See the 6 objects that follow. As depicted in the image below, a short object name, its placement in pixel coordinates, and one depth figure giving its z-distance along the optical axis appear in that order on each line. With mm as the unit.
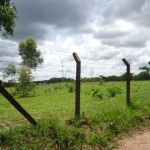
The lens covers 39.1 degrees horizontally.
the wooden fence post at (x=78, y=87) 6980
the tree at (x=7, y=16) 12823
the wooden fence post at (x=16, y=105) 5005
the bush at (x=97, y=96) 14616
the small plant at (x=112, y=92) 16059
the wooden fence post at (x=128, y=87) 9586
